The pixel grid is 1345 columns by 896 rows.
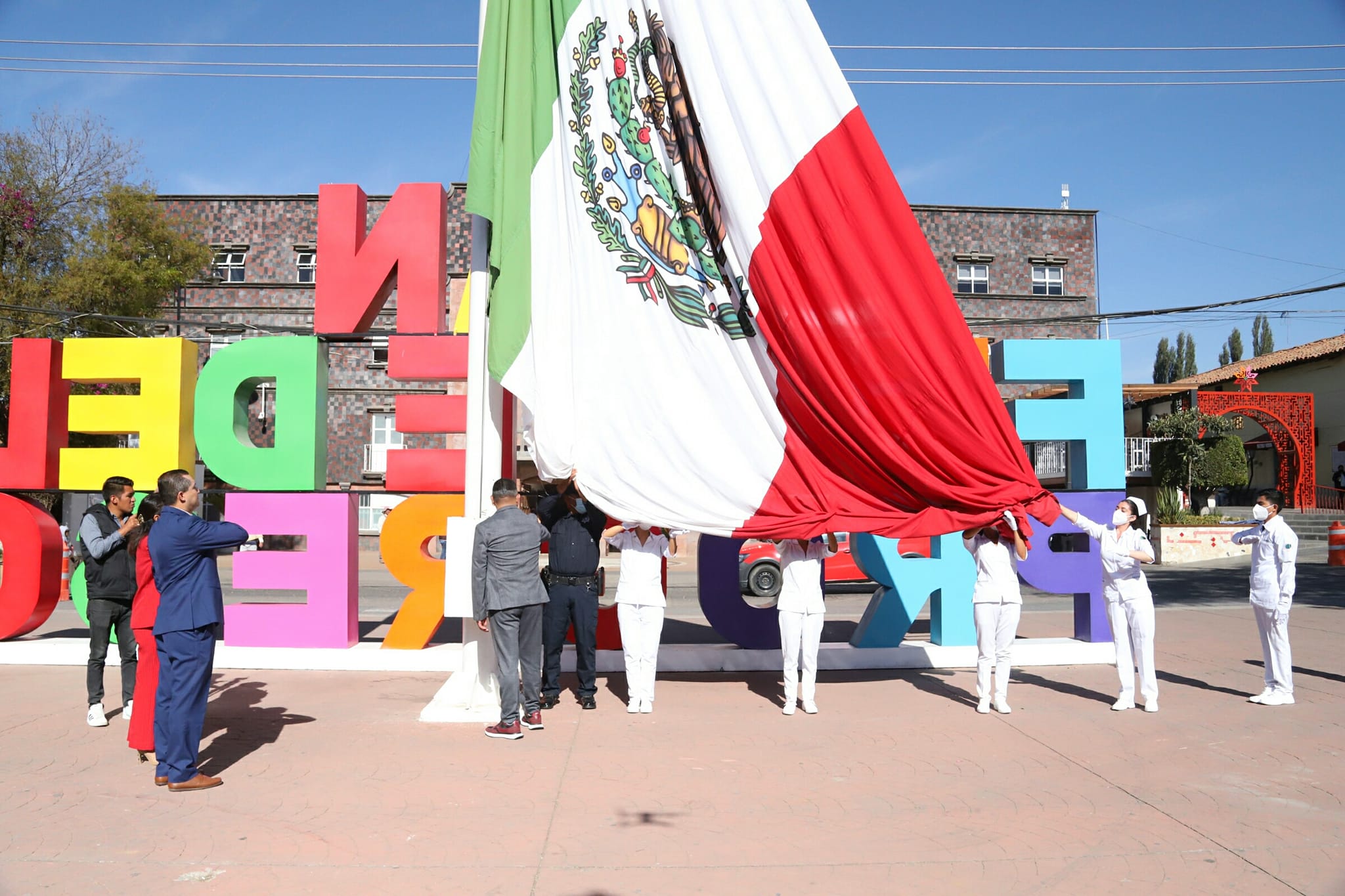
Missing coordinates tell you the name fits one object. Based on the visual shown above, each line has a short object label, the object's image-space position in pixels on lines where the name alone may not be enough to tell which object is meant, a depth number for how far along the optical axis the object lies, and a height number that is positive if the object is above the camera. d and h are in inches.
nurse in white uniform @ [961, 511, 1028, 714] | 310.2 -40.4
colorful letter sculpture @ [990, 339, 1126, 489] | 404.8 +36.4
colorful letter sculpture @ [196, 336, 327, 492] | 402.6 +30.5
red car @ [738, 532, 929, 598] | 620.7 -58.1
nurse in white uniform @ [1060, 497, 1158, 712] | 310.8 -38.0
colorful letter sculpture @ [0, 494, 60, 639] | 408.5 -39.4
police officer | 320.2 -37.7
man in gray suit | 279.0 -34.6
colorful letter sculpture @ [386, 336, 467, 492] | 397.7 +30.8
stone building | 1268.5 +252.9
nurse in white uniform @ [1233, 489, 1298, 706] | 318.3 -36.7
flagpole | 303.3 -8.5
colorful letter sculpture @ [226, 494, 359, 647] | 394.3 -38.6
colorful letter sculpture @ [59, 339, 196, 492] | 411.5 +33.1
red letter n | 406.6 +95.8
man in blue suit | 223.6 -37.3
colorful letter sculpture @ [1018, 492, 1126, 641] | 394.3 -36.0
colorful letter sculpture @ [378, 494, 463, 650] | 391.9 -33.8
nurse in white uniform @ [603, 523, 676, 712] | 317.1 -37.0
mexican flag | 293.9 +59.7
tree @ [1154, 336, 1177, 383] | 2501.2 +337.8
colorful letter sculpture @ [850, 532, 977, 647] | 388.8 -44.8
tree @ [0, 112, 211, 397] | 925.2 +246.8
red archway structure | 1087.6 +78.2
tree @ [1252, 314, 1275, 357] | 2274.9 +363.0
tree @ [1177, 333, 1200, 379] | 2449.6 +337.4
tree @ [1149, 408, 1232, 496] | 1016.2 +53.6
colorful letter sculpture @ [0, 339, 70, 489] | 417.7 +27.3
